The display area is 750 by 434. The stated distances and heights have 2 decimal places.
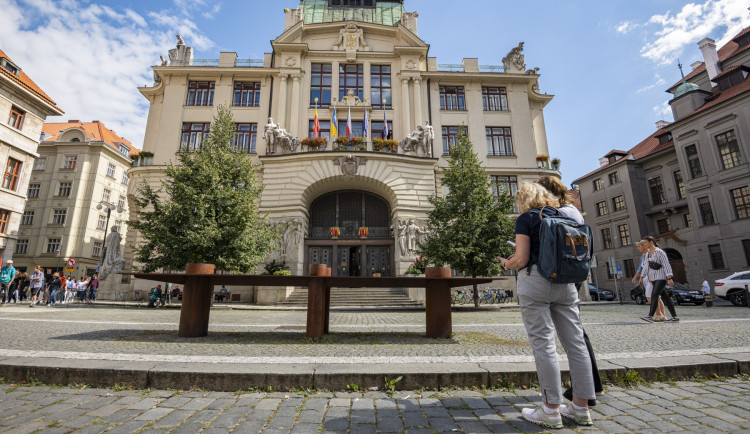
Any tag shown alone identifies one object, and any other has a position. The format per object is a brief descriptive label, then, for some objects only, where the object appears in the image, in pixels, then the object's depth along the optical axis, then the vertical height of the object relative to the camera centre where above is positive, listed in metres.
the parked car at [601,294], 31.50 -0.47
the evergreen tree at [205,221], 15.83 +3.21
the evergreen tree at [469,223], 16.61 +3.19
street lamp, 18.89 +2.21
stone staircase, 18.55 -0.35
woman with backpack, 2.72 -0.31
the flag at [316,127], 24.53 +11.17
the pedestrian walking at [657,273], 8.09 +0.35
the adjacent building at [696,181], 25.09 +8.89
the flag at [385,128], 24.73 +11.20
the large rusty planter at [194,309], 6.16 -0.27
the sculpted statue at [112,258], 18.28 +1.82
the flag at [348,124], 24.27 +11.38
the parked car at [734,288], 16.66 -0.03
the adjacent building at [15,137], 23.88 +10.87
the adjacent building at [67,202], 38.69 +10.26
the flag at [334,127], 24.41 +11.16
